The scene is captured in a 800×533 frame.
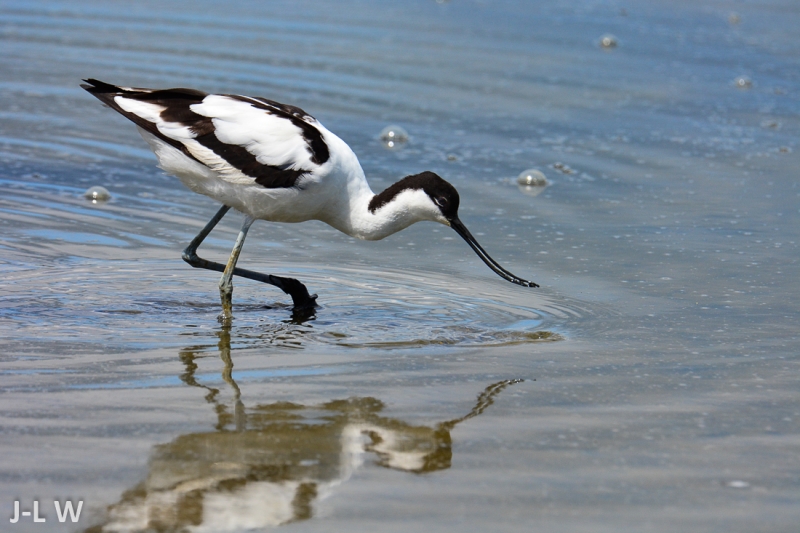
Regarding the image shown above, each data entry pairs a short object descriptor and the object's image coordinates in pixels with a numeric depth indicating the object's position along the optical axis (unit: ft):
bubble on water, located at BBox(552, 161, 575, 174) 53.36
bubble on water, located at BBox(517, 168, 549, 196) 51.01
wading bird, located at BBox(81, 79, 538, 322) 35.70
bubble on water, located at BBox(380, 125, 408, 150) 57.21
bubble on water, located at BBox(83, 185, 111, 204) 47.98
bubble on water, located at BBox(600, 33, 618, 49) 77.77
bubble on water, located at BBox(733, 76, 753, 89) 68.49
